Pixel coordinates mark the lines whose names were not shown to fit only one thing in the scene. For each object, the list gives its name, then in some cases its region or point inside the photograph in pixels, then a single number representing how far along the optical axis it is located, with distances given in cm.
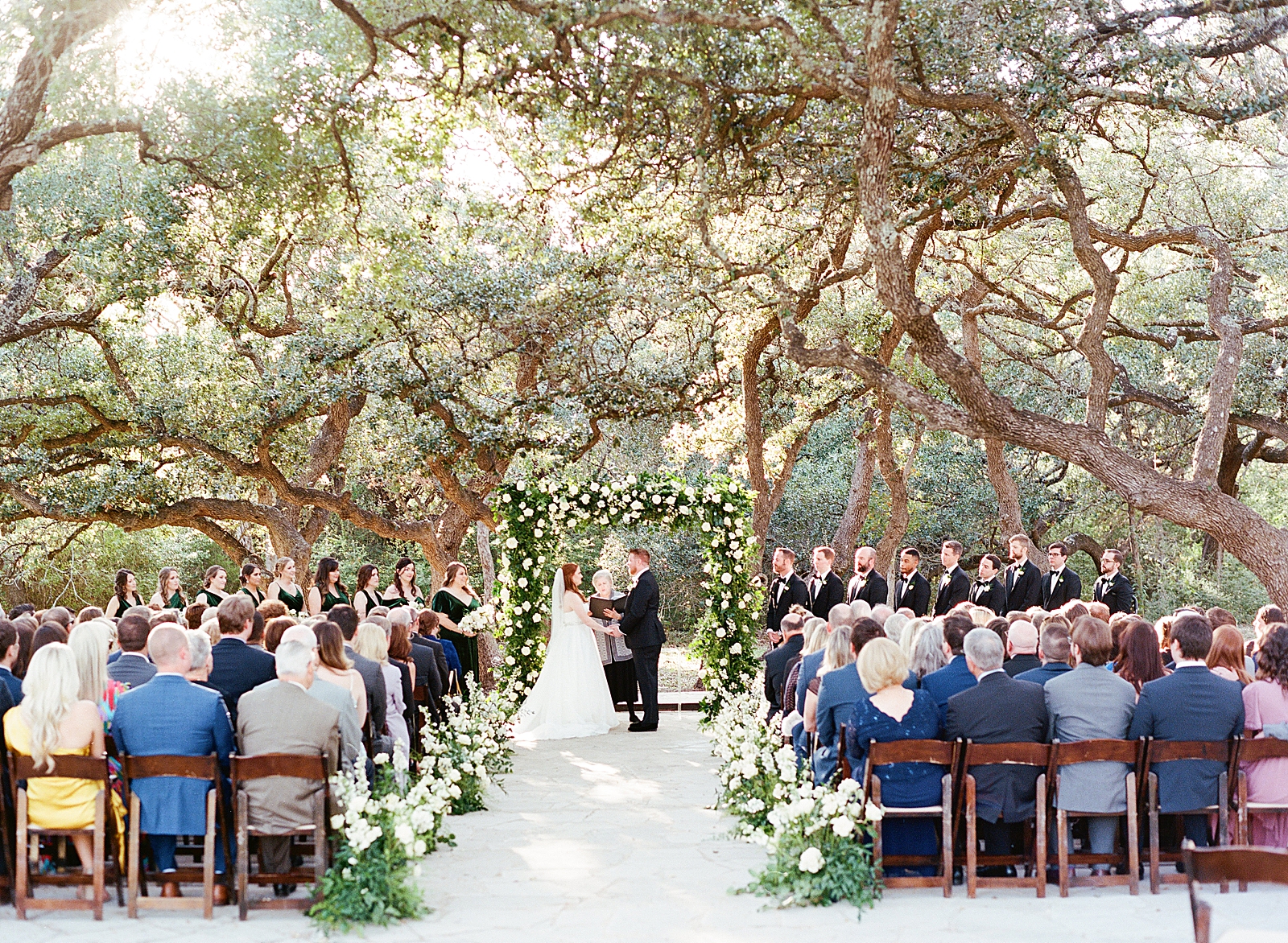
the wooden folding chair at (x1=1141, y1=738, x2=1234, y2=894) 588
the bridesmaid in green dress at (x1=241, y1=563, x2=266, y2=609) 1074
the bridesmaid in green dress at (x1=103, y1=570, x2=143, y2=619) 1064
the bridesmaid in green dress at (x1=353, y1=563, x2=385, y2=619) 1099
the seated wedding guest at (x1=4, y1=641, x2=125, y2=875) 552
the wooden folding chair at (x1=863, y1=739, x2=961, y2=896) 577
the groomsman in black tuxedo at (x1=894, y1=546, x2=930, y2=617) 1223
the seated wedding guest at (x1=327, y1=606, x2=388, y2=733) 686
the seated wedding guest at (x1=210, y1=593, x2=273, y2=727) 664
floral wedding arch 1238
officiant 1225
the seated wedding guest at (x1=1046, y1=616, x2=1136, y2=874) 598
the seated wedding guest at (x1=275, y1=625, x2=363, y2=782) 608
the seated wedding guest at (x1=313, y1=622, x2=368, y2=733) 634
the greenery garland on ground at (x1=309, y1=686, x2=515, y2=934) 551
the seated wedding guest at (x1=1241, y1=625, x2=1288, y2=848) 620
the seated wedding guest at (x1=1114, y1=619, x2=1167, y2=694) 656
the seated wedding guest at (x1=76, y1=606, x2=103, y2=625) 811
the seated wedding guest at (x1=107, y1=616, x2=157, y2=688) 662
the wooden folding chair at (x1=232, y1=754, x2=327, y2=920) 549
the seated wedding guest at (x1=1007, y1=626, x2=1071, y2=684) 639
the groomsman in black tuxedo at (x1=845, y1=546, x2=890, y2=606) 1162
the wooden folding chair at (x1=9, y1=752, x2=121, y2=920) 550
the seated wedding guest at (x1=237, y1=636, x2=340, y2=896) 571
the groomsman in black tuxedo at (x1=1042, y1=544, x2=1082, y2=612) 1145
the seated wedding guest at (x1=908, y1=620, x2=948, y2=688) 663
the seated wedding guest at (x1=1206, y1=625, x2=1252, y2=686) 646
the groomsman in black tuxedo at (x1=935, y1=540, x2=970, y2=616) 1134
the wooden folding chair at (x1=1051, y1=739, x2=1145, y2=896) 581
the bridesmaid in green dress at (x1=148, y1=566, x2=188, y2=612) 1048
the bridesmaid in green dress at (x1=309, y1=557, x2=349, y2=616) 1095
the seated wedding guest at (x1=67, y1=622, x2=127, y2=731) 567
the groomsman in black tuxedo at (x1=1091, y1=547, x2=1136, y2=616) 1124
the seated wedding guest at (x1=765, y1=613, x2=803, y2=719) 893
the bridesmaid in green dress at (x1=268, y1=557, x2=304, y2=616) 1081
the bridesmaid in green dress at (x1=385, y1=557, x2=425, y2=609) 1144
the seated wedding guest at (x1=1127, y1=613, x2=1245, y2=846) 595
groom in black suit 1208
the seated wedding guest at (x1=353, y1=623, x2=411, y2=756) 721
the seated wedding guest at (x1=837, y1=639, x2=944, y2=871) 593
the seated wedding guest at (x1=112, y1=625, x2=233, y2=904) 566
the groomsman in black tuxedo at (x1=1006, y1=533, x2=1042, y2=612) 1182
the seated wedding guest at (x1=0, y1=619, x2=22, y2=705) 627
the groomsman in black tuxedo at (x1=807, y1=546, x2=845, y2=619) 1174
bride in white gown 1202
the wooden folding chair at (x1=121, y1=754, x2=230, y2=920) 553
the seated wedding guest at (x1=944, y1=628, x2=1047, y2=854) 592
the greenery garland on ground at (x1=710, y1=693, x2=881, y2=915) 579
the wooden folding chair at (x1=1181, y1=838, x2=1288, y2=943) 337
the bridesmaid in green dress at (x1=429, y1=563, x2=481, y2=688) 1154
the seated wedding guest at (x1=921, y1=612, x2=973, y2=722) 624
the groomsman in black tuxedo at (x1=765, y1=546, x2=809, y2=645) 1169
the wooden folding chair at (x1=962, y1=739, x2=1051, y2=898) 579
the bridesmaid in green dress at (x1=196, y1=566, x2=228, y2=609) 1034
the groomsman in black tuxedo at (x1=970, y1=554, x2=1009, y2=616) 1150
